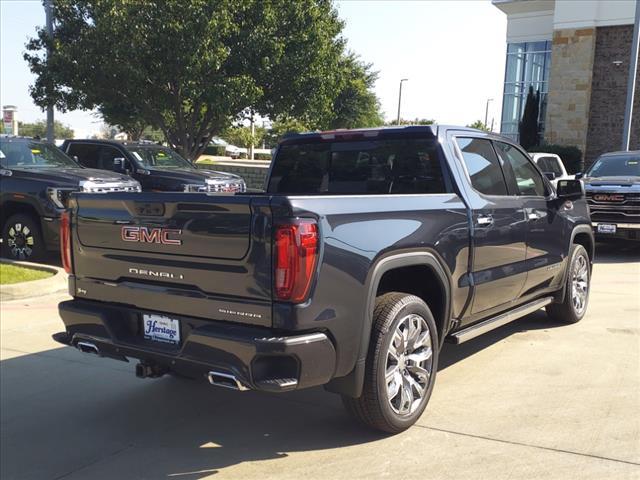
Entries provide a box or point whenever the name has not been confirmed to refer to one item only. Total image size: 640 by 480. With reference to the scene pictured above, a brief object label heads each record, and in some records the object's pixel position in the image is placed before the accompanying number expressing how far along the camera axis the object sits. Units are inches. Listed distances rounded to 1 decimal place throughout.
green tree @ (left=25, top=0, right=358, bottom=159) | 733.9
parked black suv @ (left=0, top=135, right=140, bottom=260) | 372.8
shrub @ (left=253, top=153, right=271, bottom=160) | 2502.5
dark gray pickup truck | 131.0
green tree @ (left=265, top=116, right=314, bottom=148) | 1528.8
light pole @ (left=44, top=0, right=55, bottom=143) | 770.8
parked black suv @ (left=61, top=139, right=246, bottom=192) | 520.4
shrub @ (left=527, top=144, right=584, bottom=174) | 1128.8
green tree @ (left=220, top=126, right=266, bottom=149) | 1909.4
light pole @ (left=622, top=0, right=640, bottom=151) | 733.8
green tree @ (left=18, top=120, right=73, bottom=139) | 3147.1
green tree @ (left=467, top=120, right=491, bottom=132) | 2742.1
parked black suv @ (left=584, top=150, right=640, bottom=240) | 446.9
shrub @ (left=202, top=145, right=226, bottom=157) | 2701.8
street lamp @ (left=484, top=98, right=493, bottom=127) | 2669.8
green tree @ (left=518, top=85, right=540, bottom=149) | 1267.2
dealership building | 1171.3
